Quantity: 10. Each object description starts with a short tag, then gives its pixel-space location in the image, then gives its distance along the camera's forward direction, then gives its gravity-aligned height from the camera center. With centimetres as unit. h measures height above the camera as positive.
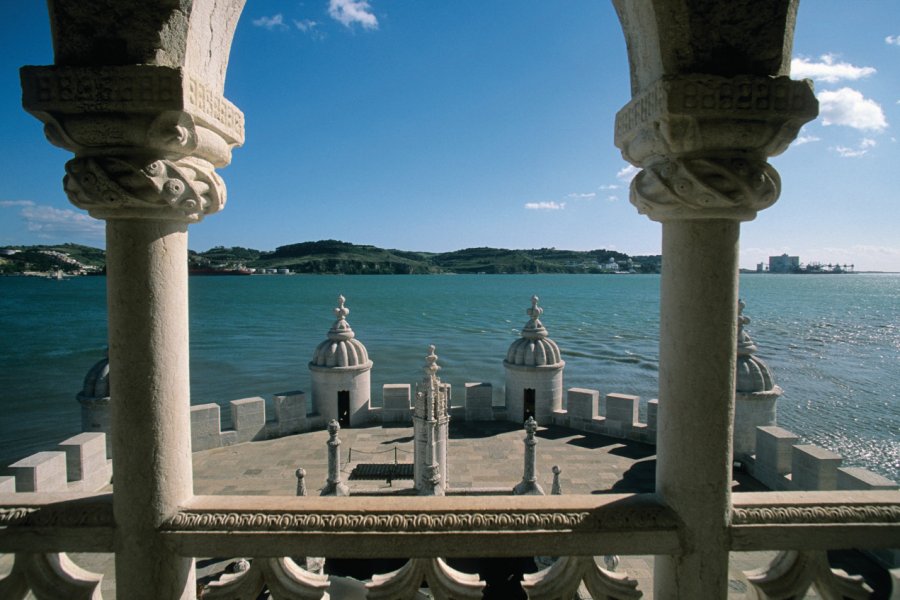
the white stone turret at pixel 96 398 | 924 -232
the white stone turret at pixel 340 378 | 1165 -244
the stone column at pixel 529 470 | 735 -288
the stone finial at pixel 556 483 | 708 -296
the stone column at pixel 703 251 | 218 +11
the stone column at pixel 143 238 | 212 +15
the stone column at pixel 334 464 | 749 -284
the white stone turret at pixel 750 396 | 958 -227
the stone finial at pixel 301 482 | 681 -284
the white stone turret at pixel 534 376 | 1171 -237
